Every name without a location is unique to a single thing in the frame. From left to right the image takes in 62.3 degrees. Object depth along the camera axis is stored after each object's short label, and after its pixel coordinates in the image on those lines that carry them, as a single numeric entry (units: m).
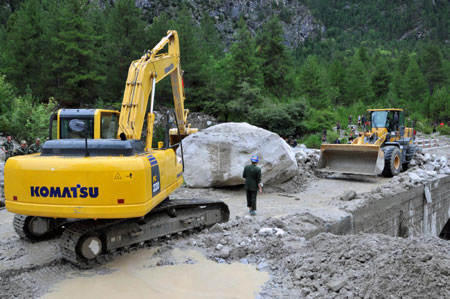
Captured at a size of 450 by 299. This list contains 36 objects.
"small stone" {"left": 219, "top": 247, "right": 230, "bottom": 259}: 5.63
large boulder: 10.70
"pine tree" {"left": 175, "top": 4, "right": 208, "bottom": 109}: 30.72
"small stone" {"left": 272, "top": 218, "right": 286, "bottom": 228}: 7.18
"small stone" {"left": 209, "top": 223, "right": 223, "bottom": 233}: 6.70
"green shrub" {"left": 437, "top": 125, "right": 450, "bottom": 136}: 34.32
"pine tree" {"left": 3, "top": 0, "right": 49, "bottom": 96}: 27.78
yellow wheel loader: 13.36
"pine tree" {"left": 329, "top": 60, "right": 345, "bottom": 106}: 51.03
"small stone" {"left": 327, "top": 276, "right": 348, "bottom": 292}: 4.34
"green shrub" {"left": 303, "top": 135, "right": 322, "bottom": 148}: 24.89
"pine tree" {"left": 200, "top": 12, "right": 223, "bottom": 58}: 48.90
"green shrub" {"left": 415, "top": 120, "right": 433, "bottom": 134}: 35.44
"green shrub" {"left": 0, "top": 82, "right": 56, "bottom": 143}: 18.66
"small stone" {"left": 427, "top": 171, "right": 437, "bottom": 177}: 13.99
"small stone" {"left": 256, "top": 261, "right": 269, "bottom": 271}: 5.24
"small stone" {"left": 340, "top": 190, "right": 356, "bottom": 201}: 10.31
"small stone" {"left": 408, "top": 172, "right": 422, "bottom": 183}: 12.83
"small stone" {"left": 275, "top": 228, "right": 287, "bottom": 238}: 6.50
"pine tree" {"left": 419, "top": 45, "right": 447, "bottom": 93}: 52.22
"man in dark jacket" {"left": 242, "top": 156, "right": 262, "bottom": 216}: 8.15
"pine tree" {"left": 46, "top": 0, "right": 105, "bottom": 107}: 26.12
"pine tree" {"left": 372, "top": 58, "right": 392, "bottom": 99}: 49.91
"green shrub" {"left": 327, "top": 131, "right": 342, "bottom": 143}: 25.61
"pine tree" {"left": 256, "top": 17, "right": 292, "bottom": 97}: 36.34
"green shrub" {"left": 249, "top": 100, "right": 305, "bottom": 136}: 26.47
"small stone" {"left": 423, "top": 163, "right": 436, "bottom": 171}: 15.12
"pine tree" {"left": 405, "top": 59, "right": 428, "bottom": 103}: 47.28
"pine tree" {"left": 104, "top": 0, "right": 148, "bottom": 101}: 28.66
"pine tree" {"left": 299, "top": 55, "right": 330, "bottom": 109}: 39.03
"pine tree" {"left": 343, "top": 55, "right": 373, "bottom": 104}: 48.44
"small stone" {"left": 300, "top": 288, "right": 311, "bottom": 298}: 4.39
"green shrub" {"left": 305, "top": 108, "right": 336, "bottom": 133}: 28.33
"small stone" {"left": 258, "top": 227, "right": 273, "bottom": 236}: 6.47
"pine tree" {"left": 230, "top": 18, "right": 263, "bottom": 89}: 31.16
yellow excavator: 4.76
